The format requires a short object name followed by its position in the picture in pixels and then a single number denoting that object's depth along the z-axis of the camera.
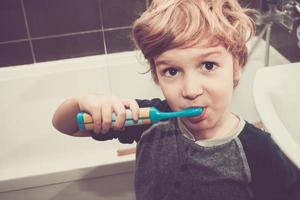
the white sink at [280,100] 0.67
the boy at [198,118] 0.64
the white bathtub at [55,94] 1.51
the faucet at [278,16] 1.13
